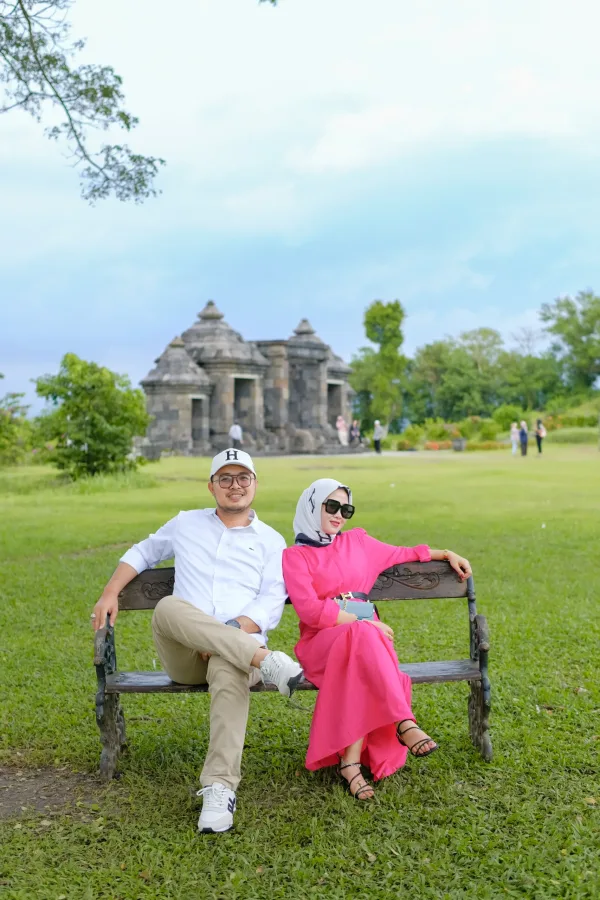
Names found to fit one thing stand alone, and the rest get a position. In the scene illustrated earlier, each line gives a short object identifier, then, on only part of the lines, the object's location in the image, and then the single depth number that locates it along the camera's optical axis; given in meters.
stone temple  39.09
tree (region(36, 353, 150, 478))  23.69
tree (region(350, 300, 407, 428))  57.81
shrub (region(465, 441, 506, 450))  43.65
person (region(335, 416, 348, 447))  45.03
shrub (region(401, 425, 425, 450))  49.66
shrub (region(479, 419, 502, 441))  49.19
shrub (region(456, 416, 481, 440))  51.94
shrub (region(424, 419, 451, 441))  51.62
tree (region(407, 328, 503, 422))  72.69
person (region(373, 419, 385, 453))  41.31
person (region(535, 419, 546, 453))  36.31
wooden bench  4.45
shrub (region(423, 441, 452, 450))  46.56
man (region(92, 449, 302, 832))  4.07
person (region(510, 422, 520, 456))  37.15
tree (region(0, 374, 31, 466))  28.87
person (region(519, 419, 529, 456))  35.56
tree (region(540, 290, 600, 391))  71.56
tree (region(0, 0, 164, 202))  12.16
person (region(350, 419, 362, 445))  46.00
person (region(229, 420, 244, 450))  37.21
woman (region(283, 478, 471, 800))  4.17
